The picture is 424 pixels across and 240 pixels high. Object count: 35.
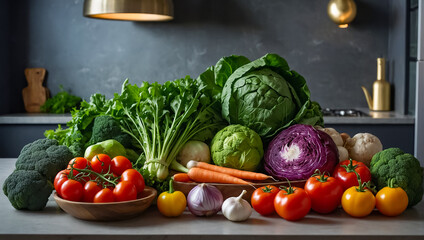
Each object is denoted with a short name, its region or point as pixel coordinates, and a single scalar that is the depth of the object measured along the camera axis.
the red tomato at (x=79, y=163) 1.57
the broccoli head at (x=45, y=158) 1.67
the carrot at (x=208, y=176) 1.70
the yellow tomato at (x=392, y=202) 1.48
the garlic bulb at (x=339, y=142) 1.89
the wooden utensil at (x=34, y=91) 4.58
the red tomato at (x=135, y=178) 1.51
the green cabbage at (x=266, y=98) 2.00
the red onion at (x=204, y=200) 1.49
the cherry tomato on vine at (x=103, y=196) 1.42
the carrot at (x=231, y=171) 1.71
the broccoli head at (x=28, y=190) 1.52
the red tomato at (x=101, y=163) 1.61
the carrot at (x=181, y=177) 1.70
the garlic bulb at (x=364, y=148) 1.92
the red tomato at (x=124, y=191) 1.44
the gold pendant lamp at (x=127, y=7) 3.13
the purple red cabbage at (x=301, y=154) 1.71
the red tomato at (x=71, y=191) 1.45
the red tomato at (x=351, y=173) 1.60
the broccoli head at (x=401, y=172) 1.58
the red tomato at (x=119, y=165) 1.64
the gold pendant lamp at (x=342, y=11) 4.37
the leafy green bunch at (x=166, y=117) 1.91
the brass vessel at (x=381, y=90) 4.43
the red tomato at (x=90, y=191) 1.45
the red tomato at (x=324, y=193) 1.50
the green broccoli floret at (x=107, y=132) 1.99
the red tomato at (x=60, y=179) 1.49
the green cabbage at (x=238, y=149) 1.84
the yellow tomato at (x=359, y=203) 1.46
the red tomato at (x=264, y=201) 1.50
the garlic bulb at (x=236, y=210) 1.44
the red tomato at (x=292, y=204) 1.43
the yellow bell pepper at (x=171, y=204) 1.49
